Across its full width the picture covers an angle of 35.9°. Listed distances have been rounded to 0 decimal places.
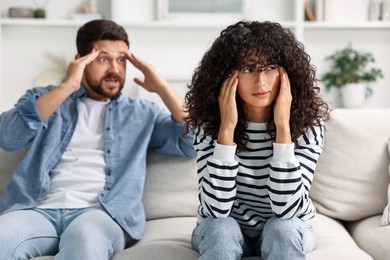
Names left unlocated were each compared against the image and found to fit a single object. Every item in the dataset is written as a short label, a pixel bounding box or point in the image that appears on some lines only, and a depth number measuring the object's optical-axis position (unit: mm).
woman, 1598
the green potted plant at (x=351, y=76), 3924
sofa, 2133
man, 1940
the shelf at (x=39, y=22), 3666
